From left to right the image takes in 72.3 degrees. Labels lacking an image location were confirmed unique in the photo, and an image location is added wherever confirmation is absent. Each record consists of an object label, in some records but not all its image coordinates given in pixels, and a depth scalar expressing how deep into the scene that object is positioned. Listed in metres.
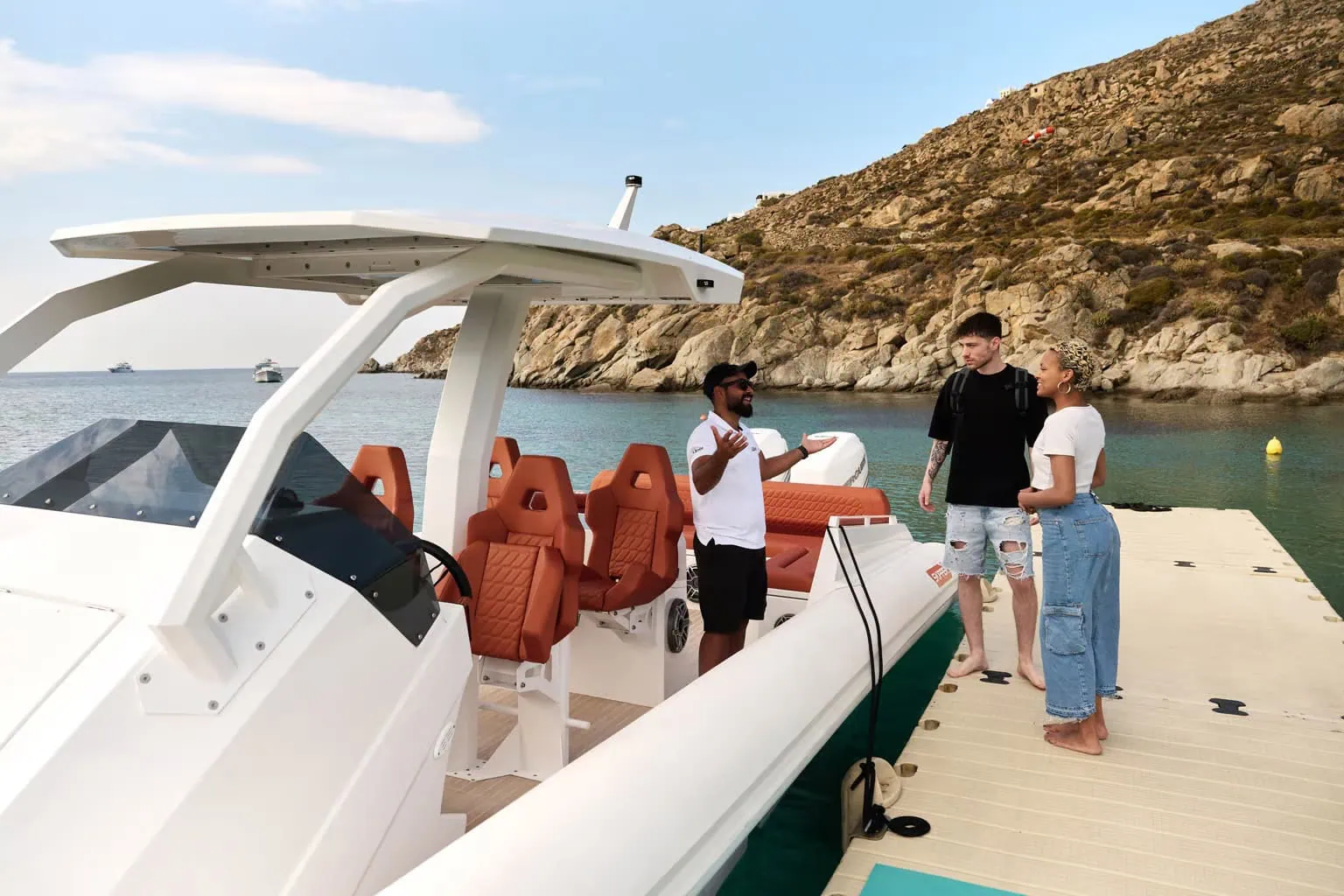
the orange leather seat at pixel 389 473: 3.90
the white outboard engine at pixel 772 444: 8.02
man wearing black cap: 3.58
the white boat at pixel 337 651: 1.75
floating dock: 2.64
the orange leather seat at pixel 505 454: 4.35
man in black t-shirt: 3.78
